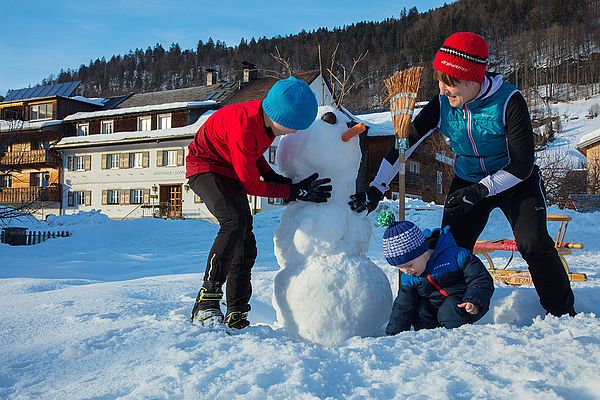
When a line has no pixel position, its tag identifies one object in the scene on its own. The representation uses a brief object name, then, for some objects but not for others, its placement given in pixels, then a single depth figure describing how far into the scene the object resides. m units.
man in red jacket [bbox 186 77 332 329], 2.60
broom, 3.42
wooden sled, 5.33
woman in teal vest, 2.56
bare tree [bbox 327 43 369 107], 11.31
